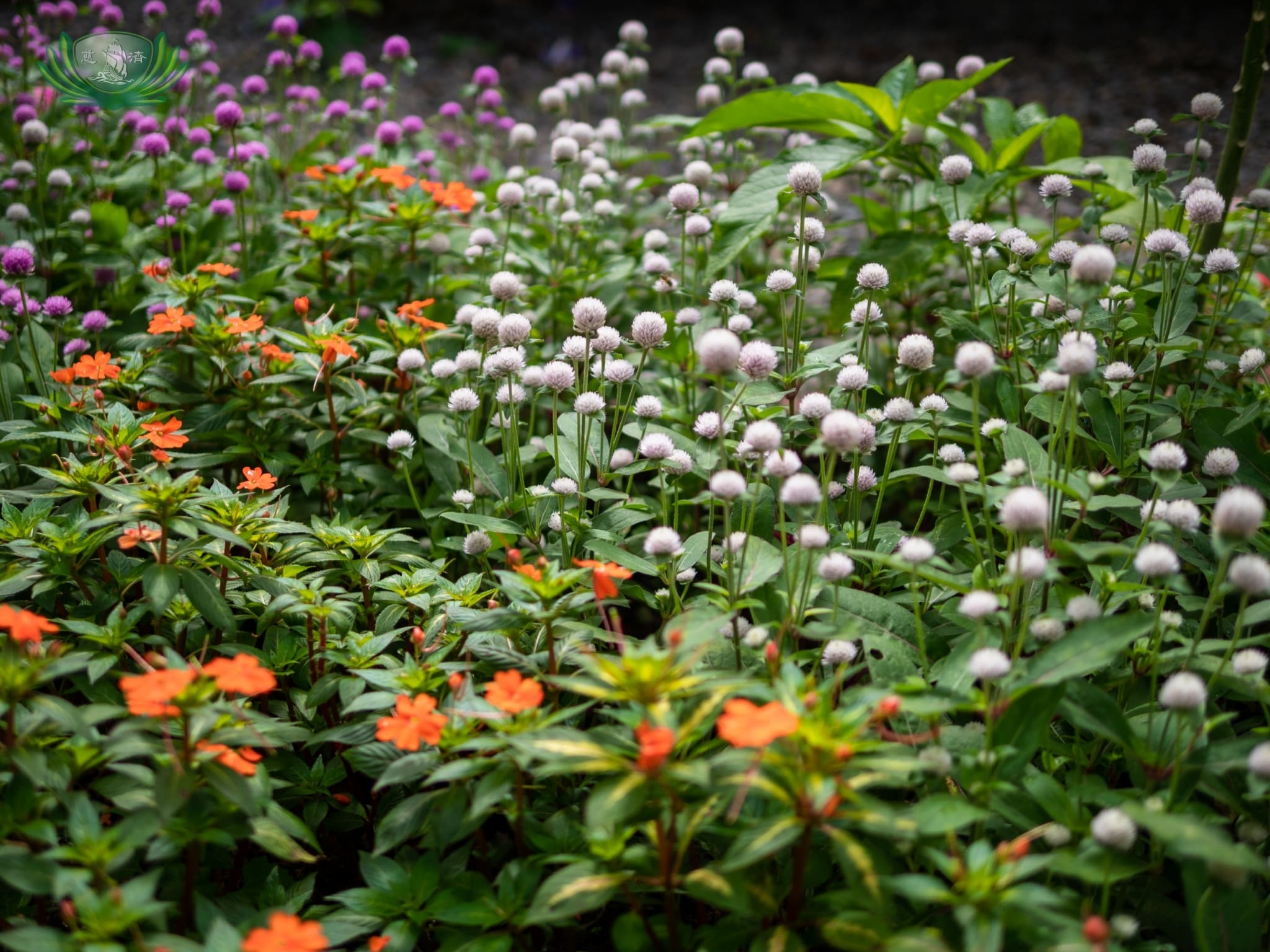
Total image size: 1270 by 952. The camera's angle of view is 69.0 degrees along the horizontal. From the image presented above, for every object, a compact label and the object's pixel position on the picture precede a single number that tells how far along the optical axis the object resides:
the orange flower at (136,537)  1.57
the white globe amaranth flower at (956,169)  2.14
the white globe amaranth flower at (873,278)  1.95
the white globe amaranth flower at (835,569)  1.46
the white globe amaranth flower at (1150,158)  1.95
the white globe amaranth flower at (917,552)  1.40
